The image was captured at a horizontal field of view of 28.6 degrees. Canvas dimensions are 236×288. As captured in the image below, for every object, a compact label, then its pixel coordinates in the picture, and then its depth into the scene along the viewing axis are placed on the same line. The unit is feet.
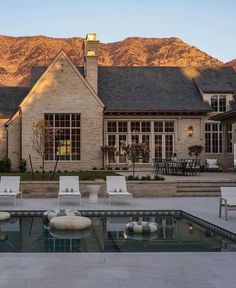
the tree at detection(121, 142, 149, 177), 69.67
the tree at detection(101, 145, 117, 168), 93.45
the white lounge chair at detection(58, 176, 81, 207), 54.85
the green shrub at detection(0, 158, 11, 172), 94.12
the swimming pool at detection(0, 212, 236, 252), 31.40
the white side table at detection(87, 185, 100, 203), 55.21
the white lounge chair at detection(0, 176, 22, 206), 54.80
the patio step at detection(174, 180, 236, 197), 62.34
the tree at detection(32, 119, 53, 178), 77.26
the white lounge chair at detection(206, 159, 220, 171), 95.06
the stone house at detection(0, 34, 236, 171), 94.94
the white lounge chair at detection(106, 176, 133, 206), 55.21
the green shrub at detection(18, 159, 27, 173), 92.99
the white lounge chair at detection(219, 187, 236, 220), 41.77
